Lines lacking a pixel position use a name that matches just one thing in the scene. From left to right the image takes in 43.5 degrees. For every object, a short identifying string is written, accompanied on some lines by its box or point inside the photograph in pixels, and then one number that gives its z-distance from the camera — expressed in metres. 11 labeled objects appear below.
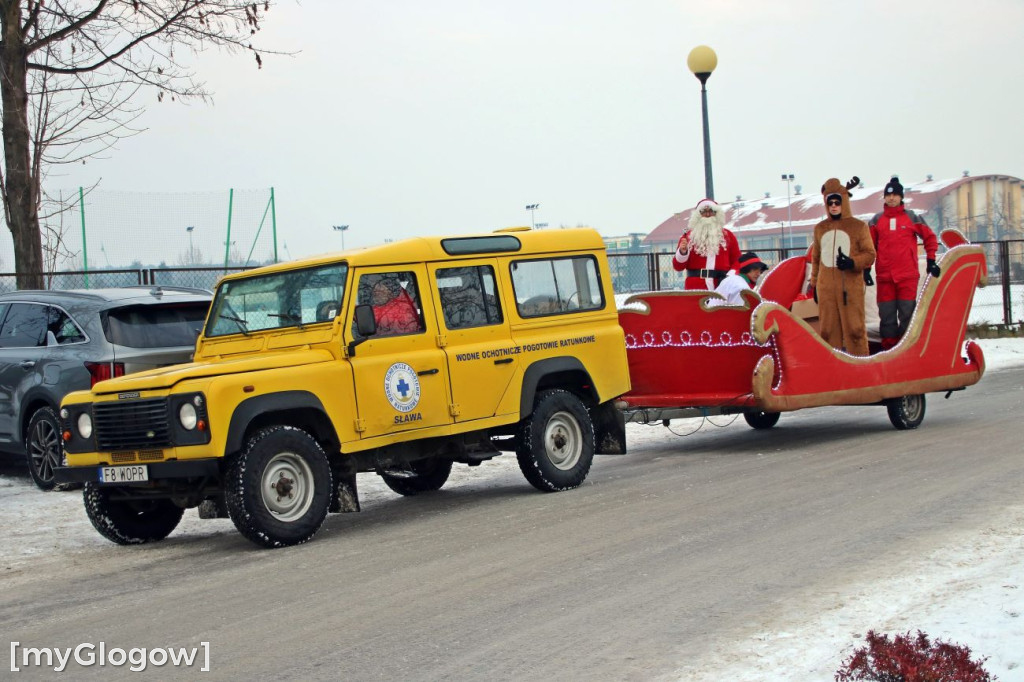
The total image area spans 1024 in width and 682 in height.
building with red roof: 69.25
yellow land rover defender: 8.19
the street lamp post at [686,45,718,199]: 17.56
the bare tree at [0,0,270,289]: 14.23
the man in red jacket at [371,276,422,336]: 9.14
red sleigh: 11.59
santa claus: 13.58
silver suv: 11.30
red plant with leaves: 4.35
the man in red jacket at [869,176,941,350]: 13.32
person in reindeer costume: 12.91
